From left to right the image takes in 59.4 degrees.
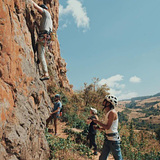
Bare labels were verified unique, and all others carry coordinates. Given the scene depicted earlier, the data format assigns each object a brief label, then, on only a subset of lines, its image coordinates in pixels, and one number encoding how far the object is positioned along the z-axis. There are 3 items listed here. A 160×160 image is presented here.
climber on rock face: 4.74
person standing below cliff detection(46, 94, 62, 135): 6.12
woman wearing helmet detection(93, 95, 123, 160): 3.10
